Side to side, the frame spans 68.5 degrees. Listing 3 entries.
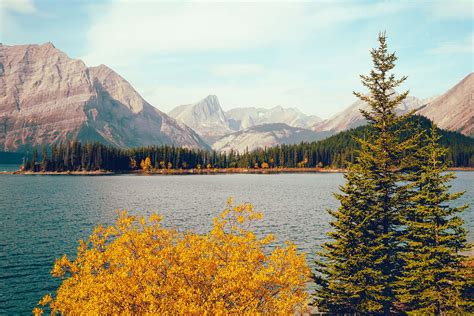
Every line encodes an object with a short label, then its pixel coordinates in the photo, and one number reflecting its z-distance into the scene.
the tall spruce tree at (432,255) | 28.81
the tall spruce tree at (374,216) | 31.52
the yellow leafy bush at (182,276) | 16.78
